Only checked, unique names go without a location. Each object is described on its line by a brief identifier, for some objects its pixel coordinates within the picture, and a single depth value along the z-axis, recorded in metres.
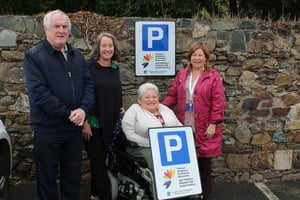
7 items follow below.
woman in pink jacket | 4.68
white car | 3.81
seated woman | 4.47
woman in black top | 4.34
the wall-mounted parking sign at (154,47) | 5.35
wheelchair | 4.34
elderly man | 3.63
